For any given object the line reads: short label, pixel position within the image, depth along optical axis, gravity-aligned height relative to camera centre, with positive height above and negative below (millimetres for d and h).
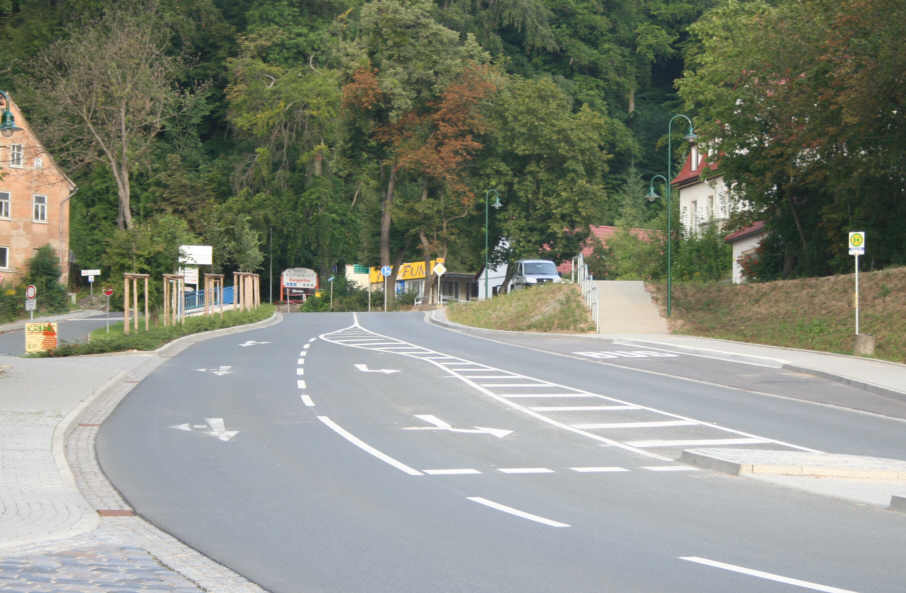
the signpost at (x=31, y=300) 48056 -729
